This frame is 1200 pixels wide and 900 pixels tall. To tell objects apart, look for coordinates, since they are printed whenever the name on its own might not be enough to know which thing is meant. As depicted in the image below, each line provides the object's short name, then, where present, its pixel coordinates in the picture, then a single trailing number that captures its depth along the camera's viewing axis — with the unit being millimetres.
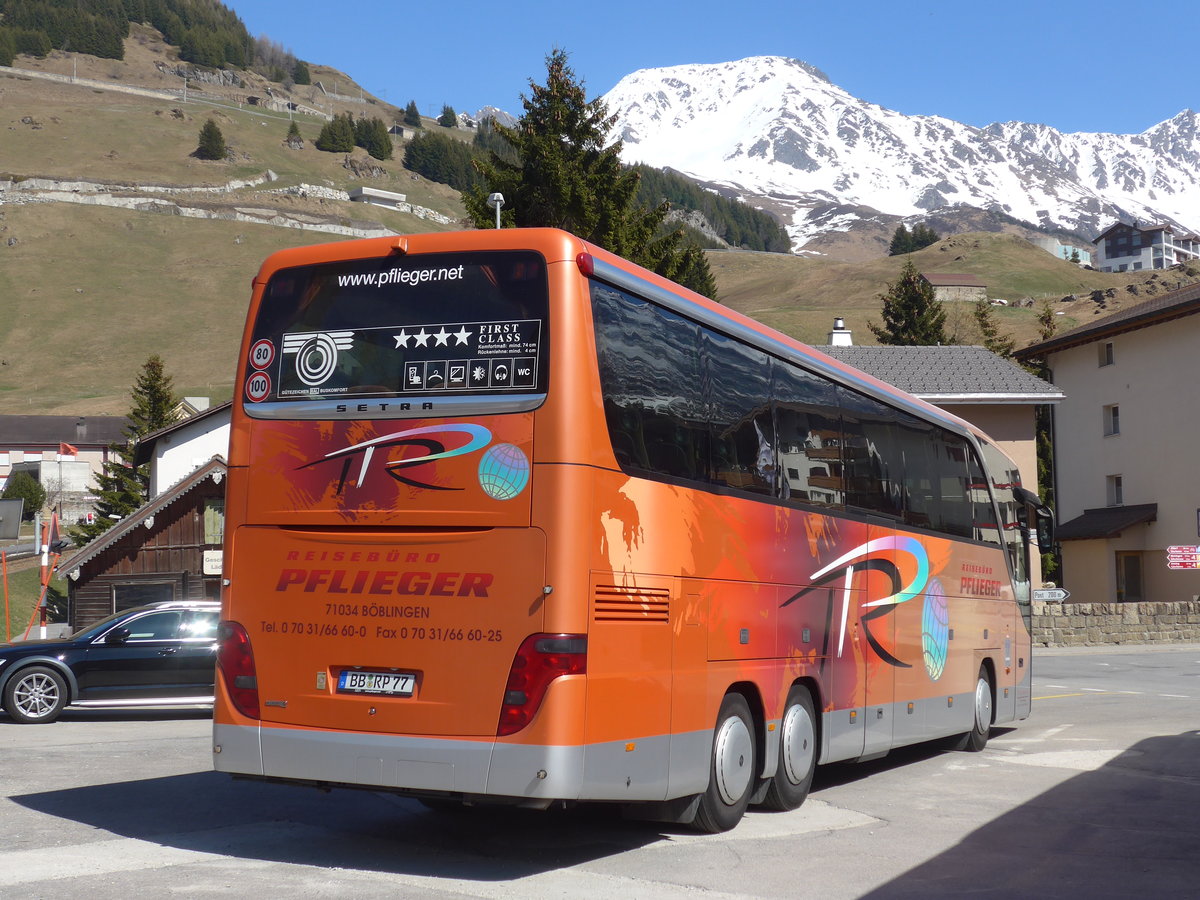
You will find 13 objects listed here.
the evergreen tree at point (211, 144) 191362
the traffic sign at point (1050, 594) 17625
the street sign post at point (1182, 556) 36125
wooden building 36688
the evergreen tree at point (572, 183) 31000
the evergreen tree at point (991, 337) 73312
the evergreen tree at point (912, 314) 78688
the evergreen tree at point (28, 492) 90438
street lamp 24175
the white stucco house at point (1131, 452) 44688
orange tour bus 7508
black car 17766
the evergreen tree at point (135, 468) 65812
